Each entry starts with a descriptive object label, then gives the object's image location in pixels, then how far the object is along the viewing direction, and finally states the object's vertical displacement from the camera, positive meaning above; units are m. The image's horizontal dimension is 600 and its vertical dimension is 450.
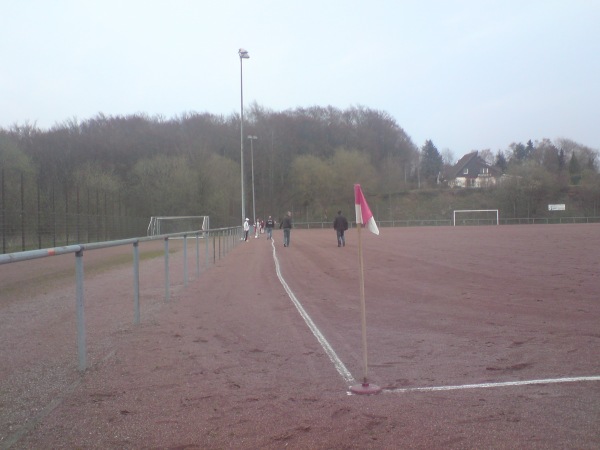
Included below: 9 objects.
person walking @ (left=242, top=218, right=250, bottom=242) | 44.79 -0.98
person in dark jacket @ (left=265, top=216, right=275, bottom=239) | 41.67 -0.74
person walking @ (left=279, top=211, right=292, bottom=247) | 32.35 -0.62
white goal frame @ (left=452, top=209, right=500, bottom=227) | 82.25 -0.01
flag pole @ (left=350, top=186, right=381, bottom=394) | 5.39 -1.54
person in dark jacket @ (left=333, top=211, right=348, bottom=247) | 30.25 -0.56
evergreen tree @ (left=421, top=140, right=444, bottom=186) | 109.56 +9.46
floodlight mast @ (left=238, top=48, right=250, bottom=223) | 43.53 +10.72
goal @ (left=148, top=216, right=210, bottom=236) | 47.50 -0.58
